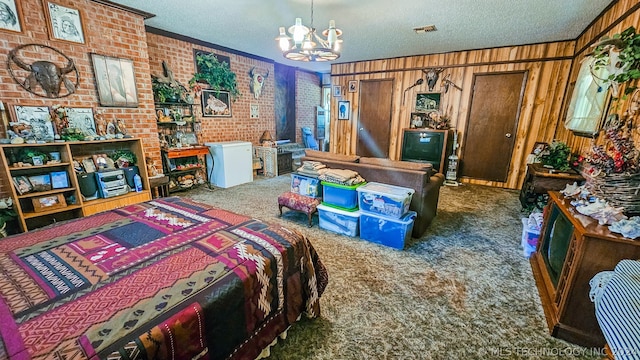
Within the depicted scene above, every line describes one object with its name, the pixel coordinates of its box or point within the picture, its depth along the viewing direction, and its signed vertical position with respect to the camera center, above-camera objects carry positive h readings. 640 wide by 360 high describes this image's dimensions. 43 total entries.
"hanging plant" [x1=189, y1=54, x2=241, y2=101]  4.45 +0.83
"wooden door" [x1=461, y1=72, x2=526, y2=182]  4.55 +0.05
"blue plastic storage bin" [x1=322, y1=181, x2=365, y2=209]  2.77 -0.78
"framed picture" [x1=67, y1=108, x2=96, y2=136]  2.92 -0.02
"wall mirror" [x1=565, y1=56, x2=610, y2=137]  2.34 +0.28
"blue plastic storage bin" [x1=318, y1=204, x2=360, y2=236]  2.79 -1.07
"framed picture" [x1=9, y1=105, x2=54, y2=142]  2.54 -0.06
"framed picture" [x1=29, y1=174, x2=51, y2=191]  2.59 -0.65
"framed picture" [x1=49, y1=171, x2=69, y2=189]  2.70 -0.65
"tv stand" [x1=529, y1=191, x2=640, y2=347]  1.36 -0.82
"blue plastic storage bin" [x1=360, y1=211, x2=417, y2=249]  2.52 -1.05
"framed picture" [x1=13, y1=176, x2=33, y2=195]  2.49 -0.66
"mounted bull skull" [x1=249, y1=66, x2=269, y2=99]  5.36 +0.85
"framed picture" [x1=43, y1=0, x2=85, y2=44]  2.65 +1.01
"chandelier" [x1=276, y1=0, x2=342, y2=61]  2.43 +0.78
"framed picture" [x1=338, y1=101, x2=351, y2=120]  6.22 +0.34
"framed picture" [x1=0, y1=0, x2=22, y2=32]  2.41 +0.95
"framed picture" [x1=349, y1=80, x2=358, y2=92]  6.01 +0.91
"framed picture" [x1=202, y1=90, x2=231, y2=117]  4.67 +0.33
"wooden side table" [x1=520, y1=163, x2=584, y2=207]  2.78 -0.57
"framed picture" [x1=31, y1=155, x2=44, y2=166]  2.55 -0.42
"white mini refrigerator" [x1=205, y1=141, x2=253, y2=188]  4.54 -0.76
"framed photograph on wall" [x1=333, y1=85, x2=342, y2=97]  6.23 +0.80
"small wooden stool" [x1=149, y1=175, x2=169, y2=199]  3.58 -0.96
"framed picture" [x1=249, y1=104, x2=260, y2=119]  5.54 +0.24
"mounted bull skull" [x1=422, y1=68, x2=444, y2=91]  4.99 +0.98
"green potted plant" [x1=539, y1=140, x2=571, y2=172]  3.02 -0.34
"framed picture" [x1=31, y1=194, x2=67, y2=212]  2.62 -0.88
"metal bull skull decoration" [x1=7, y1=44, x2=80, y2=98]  2.54 +0.48
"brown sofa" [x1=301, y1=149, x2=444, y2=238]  2.69 -0.56
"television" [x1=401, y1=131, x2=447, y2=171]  4.85 -0.40
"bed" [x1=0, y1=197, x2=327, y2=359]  0.80 -0.65
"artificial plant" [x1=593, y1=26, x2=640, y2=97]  1.89 +0.56
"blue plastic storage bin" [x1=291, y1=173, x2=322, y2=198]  3.10 -0.77
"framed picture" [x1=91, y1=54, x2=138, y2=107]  3.06 +0.47
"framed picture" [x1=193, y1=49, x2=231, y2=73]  4.40 +1.15
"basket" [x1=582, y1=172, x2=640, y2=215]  1.45 -0.35
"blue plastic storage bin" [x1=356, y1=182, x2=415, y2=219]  2.49 -0.74
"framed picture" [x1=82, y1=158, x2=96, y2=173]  2.96 -0.54
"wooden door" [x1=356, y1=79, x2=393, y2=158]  5.72 +0.15
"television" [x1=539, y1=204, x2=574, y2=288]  1.69 -0.83
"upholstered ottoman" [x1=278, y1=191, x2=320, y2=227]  2.96 -0.94
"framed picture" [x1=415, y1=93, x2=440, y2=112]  5.19 +0.48
